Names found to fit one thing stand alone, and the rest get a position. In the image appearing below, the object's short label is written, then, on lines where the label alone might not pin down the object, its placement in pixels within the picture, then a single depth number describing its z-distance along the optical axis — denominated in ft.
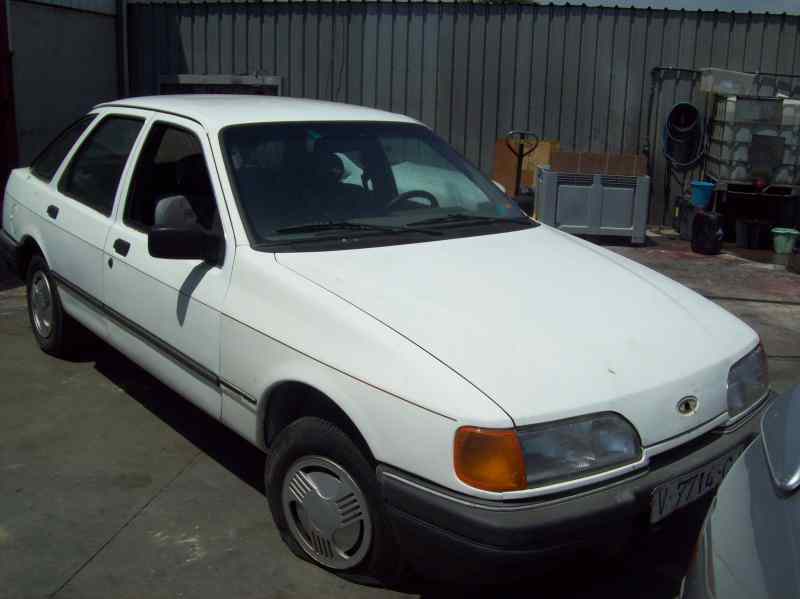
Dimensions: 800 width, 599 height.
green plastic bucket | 29.91
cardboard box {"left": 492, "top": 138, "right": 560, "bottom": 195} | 35.91
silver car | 5.64
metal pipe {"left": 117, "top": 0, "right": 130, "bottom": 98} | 37.50
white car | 8.18
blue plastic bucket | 33.14
